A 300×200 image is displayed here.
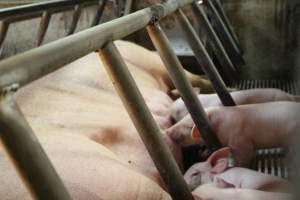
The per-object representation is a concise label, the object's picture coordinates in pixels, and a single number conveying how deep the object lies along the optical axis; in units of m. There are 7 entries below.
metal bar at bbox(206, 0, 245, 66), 3.64
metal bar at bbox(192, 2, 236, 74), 3.03
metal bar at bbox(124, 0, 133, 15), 3.52
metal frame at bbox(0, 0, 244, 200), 0.84
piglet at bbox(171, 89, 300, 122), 2.92
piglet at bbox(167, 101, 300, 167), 2.40
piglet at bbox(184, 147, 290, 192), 1.98
